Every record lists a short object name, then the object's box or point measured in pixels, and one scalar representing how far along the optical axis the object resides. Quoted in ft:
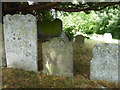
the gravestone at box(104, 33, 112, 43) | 45.00
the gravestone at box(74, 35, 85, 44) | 32.58
